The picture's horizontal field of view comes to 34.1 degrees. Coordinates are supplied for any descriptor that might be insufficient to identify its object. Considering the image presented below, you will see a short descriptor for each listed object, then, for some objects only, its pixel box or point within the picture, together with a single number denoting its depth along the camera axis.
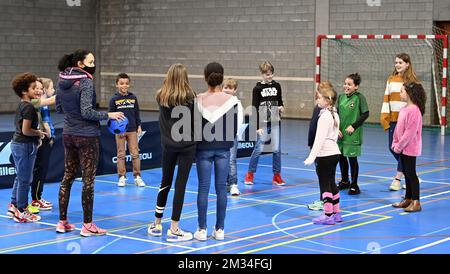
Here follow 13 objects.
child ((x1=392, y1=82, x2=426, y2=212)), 8.73
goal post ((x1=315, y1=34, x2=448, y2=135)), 19.17
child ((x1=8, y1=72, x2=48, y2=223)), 7.94
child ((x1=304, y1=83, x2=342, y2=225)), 8.05
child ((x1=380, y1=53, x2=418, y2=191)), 10.11
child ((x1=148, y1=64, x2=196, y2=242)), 7.10
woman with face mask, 7.28
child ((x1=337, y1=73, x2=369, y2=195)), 10.02
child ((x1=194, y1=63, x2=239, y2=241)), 7.19
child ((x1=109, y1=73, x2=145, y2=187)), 10.64
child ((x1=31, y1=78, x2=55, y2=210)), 8.81
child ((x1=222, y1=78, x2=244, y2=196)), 9.48
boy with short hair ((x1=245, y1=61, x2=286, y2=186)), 10.64
